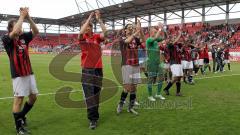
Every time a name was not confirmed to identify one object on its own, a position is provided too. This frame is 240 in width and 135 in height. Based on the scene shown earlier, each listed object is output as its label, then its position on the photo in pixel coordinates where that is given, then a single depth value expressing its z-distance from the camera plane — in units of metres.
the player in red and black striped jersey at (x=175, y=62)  11.73
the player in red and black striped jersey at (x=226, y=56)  25.25
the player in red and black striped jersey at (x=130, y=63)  8.77
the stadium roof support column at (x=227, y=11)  46.11
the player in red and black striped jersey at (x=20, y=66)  6.75
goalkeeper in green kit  9.89
